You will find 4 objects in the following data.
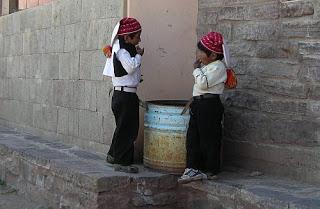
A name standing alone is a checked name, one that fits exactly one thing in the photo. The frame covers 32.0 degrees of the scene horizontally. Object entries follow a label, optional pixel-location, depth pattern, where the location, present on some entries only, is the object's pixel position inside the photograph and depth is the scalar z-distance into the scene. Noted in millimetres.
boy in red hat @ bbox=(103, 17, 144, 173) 5070
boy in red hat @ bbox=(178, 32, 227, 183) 4703
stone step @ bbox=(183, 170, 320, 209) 4035
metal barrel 4980
